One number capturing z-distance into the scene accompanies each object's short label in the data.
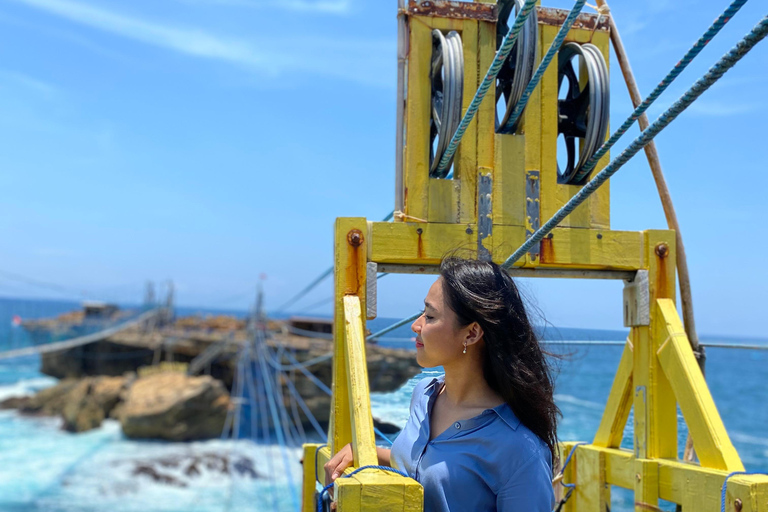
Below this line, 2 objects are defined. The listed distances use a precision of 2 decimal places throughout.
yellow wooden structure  2.74
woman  1.61
